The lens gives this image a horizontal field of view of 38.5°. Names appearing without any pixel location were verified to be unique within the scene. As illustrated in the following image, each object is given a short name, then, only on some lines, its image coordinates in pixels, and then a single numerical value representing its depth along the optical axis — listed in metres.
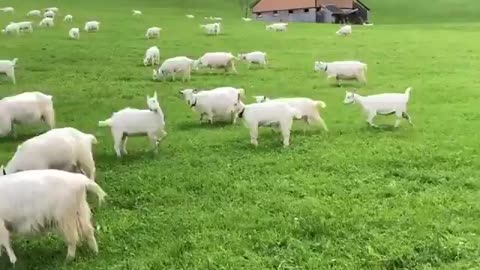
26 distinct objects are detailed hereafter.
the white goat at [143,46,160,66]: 31.89
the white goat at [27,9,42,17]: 57.72
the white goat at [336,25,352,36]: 49.08
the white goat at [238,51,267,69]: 31.80
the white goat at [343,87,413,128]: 17.22
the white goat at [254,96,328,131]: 16.98
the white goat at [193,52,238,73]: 29.48
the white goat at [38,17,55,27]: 49.50
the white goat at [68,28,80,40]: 42.03
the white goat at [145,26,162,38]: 44.00
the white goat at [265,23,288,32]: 53.09
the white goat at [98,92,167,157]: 15.04
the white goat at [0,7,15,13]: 60.20
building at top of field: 87.44
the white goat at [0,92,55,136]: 16.80
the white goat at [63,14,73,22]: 54.25
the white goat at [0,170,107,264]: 8.93
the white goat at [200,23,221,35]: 47.38
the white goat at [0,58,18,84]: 26.30
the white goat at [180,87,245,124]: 18.28
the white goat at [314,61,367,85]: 26.36
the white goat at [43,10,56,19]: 56.67
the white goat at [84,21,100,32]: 46.84
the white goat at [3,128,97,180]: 11.76
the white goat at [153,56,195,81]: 27.19
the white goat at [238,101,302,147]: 15.41
